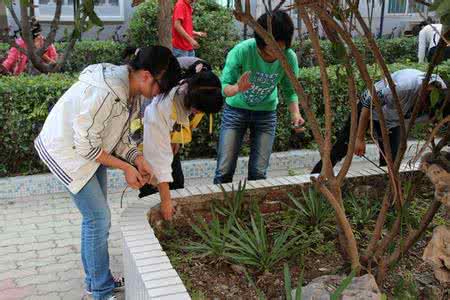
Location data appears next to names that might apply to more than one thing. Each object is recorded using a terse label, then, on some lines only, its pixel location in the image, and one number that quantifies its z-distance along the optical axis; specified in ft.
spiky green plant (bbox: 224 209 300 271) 9.10
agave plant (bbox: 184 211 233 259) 9.27
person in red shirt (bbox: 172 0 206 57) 22.30
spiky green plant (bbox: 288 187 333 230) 10.61
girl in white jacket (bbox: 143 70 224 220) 9.30
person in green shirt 11.23
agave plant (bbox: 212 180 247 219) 10.43
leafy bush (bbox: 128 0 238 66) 30.19
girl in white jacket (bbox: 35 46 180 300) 8.38
